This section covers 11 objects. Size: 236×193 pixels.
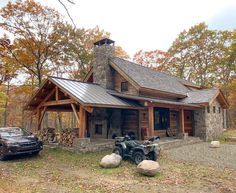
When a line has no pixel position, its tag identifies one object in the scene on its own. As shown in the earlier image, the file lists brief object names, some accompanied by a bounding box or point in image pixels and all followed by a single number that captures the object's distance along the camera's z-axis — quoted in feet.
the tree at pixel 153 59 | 119.24
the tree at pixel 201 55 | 110.93
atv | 32.60
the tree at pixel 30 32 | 67.97
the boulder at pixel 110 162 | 30.48
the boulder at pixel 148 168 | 26.35
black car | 35.86
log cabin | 47.29
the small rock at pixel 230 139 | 61.83
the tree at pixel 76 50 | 81.10
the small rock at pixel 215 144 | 48.63
